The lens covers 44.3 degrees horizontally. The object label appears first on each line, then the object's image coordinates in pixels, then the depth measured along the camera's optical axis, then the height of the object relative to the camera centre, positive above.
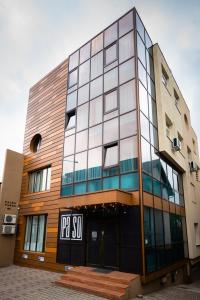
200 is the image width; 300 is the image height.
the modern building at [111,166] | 10.55 +2.87
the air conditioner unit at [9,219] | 15.01 +0.00
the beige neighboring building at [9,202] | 14.78 +1.04
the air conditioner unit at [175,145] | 14.42 +4.37
